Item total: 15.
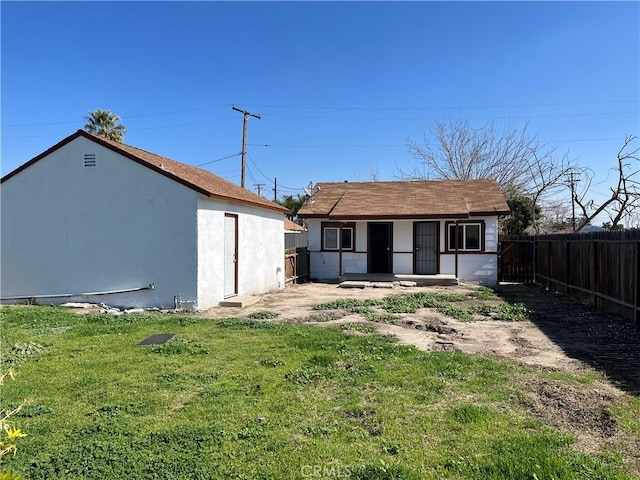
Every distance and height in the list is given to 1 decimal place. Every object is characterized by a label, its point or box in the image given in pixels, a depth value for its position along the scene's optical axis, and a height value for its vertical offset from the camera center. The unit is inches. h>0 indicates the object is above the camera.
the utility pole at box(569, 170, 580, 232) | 1098.1 +138.4
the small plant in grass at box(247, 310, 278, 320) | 382.1 -61.6
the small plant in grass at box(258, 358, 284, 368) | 232.5 -62.8
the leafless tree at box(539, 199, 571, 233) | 1226.0 +90.1
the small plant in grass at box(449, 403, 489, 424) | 161.6 -63.6
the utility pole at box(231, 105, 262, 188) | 1013.8 +265.7
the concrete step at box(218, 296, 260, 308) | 447.5 -57.9
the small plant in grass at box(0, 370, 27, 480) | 69.2 -34.9
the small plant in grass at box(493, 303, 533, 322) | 383.9 -60.6
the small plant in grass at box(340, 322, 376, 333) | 327.0 -62.1
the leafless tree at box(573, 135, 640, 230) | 941.2 +97.9
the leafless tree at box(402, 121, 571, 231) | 1101.7 +204.7
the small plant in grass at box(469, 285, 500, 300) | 524.0 -58.7
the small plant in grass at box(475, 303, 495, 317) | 408.6 -60.6
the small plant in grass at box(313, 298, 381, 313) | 438.3 -60.1
